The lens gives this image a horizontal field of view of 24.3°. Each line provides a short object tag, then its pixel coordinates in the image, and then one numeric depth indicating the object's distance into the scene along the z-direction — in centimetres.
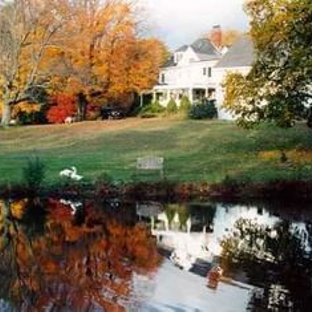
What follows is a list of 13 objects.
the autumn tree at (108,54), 5909
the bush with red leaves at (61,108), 6250
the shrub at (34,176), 2348
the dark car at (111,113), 6488
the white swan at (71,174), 2442
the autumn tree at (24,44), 5366
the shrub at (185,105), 6089
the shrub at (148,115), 6417
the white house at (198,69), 6012
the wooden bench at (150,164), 2591
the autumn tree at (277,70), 2703
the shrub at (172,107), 6354
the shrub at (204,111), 5709
